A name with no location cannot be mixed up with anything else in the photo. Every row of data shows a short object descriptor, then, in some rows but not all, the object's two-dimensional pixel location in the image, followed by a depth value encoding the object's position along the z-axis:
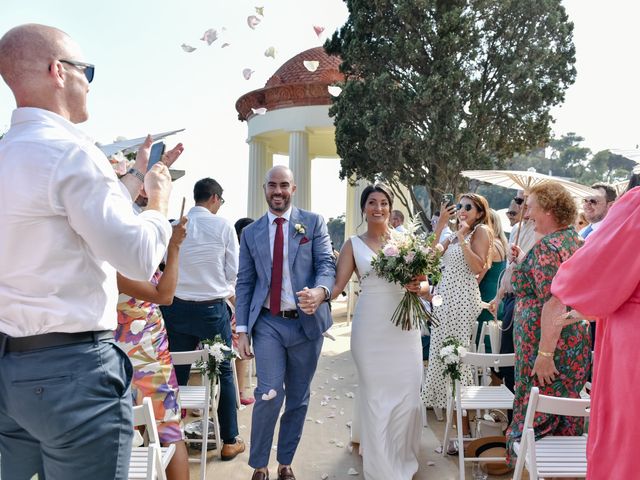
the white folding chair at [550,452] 3.01
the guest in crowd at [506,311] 5.72
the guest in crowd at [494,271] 6.37
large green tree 14.43
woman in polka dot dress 5.87
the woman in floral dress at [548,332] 3.73
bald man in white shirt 1.74
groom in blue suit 4.34
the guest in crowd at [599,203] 6.49
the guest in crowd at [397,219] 11.33
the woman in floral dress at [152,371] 3.49
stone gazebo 17.94
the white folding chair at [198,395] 4.45
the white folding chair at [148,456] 2.69
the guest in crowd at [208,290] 5.25
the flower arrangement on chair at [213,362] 4.63
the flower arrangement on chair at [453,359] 4.50
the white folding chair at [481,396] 4.34
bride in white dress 4.46
